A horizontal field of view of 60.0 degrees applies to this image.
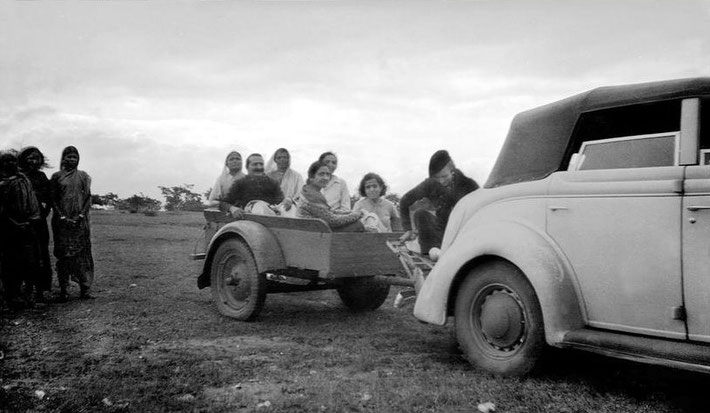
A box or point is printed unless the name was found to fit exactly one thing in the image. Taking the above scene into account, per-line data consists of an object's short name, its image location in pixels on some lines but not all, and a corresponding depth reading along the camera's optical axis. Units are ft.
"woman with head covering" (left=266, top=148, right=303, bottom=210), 26.96
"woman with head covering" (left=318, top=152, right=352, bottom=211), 24.87
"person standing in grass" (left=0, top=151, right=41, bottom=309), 20.94
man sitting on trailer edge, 17.15
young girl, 25.75
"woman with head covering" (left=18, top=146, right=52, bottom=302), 22.89
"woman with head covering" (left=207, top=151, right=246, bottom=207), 26.24
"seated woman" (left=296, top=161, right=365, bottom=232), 19.15
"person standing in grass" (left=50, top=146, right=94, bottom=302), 22.80
